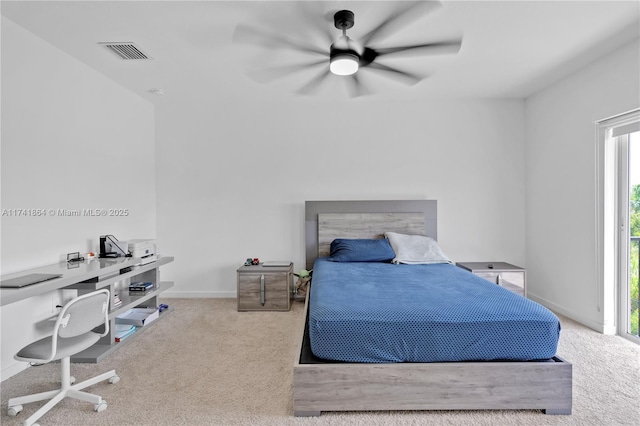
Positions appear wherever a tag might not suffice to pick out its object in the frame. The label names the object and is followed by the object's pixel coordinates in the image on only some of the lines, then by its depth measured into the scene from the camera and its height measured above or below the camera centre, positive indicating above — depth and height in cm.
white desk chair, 179 -77
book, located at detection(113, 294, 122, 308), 287 -80
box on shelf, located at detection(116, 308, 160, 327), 320 -106
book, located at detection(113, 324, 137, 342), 285 -109
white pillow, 357 -44
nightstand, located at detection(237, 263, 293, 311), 383 -94
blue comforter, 190 -72
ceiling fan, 181 +104
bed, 186 -96
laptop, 204 -45
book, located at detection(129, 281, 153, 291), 336 -77
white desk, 205 -51
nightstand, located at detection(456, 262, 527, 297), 369 -75
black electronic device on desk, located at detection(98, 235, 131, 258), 320 -35
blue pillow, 363 -46
